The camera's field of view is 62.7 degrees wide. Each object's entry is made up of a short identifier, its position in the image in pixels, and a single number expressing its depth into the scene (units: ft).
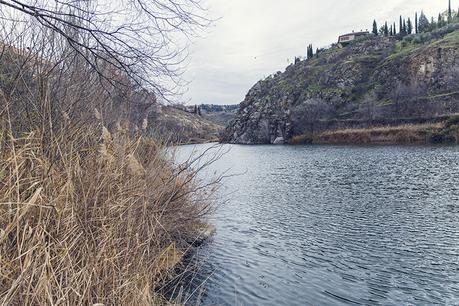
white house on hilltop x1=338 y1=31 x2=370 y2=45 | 474.90
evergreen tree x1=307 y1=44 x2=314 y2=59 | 485.97
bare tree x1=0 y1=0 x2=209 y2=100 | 17.01
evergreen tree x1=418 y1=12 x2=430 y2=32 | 383.45
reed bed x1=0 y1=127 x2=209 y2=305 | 9.48
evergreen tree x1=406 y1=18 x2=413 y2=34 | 420.05
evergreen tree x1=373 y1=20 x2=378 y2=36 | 453.99
